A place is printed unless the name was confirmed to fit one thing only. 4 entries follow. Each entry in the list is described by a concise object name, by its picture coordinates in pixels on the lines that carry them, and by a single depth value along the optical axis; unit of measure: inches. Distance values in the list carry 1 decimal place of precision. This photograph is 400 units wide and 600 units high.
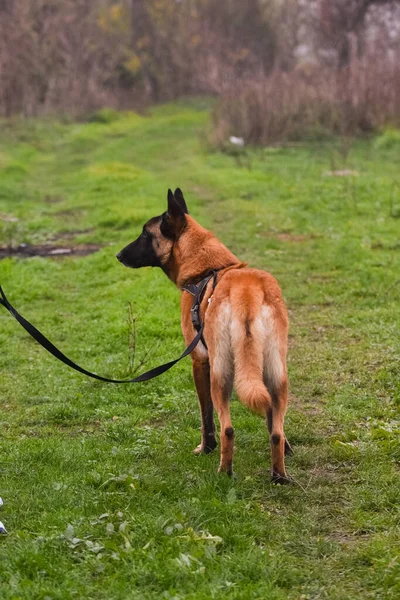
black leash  378.3
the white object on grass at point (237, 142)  1863.9
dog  348.8
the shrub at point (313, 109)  1910.7
